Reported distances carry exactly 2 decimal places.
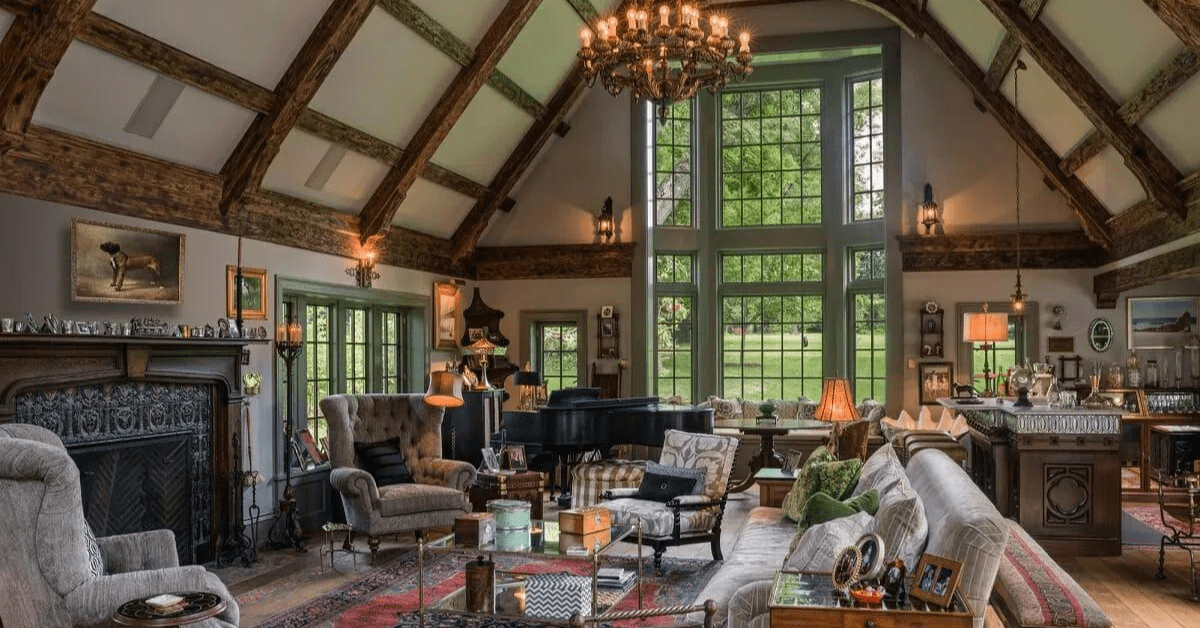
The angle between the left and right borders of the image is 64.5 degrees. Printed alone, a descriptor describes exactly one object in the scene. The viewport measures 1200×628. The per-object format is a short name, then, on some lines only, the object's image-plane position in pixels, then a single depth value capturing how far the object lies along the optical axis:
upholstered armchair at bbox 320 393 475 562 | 6.92
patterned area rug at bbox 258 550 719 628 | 5.37
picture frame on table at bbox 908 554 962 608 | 3.20
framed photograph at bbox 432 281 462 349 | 11.23
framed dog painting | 5.99
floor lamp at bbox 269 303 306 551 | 7.49
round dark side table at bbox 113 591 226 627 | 3.49
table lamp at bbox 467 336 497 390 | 9.76
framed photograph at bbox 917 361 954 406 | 11.08
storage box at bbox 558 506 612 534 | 5.30
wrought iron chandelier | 5.59
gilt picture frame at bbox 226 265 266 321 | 7.38
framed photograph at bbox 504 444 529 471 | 7.95
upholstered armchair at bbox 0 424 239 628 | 3.64
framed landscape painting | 10.85
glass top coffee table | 4.93
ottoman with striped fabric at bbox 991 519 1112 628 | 3.52
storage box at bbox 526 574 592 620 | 4.76
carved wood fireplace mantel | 5.56
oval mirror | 10.85
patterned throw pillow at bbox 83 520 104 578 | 3.96
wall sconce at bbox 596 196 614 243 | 11.91
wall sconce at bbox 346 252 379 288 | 9.38
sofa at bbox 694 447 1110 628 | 3.36
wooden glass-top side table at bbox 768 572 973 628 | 3.16
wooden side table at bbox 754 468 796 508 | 6.63
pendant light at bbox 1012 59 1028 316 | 9.33
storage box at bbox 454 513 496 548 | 5.25
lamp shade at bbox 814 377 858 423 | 6.69
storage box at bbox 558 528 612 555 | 5.22
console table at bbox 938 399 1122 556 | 6.81
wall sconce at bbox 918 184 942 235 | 11.05
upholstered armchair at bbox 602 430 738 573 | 6.40
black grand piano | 8.76
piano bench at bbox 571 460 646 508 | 8.02
